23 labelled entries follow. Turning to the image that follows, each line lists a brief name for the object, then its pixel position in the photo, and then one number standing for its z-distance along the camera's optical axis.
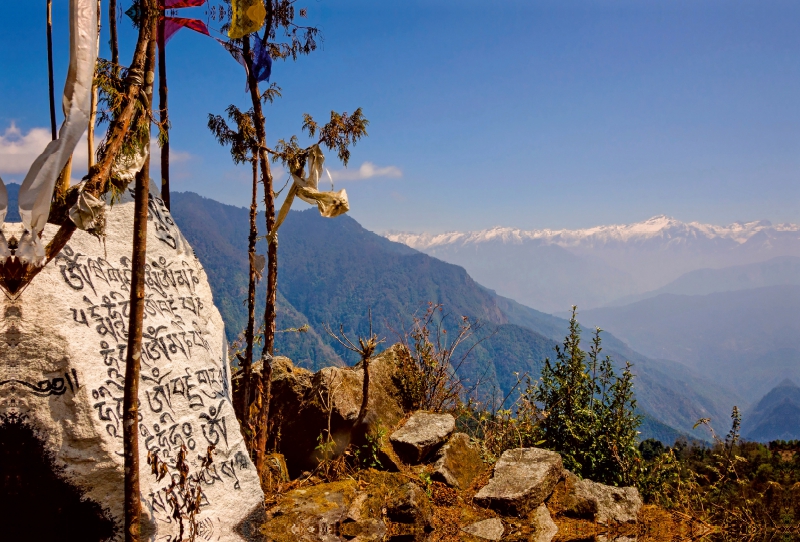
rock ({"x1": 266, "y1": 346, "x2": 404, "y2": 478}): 8.40
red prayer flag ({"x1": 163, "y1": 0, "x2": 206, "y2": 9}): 6.40
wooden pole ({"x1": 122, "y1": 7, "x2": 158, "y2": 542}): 4.43
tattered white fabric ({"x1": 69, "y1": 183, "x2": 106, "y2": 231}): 3.76
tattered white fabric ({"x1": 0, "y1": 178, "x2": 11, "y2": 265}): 3.74
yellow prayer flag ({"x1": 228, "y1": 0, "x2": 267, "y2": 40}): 6.17
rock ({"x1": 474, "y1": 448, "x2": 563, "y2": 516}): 6.64
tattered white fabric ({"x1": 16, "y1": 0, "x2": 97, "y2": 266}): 3.74
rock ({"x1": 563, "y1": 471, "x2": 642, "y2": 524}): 6.80
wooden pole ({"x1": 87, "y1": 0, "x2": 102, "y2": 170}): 4.24
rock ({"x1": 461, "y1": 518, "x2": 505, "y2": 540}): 6.21
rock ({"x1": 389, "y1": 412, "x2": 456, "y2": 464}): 7.74
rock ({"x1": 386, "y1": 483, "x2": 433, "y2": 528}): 6.23
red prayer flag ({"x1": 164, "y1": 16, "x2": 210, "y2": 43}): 6.45
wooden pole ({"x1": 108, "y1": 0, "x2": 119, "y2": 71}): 5.31
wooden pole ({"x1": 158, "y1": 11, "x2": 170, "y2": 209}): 6.12
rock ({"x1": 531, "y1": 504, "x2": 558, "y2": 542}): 6.23
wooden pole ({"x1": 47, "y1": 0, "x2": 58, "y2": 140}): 4.93
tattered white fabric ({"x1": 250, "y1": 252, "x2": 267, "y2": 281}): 7.43
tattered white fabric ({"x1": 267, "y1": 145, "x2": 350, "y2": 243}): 6.78
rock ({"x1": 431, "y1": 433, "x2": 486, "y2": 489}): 7.37
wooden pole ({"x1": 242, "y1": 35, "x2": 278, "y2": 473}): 7.12
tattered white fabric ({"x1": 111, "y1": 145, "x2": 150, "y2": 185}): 4.32
